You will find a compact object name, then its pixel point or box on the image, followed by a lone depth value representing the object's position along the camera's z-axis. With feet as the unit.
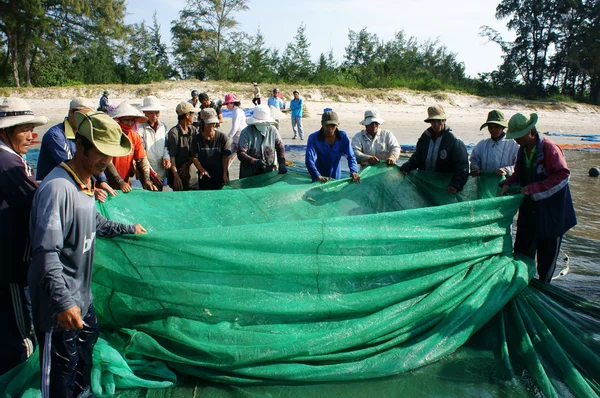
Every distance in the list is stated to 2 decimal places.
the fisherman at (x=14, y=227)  7.89
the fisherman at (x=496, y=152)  14.75
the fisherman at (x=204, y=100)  22.01
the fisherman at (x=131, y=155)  13.87
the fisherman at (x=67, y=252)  6.70
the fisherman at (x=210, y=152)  16.61
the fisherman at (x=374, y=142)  16.69
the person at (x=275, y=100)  46.80
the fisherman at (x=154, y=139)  16.35
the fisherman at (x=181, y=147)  16.78
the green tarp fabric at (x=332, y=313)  9.00
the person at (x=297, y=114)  45.50
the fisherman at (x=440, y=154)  14.66
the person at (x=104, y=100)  45.32
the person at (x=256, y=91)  53.06
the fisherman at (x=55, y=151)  10.91
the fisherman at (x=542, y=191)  11.91
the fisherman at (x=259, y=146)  16.51
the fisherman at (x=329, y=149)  15.69
